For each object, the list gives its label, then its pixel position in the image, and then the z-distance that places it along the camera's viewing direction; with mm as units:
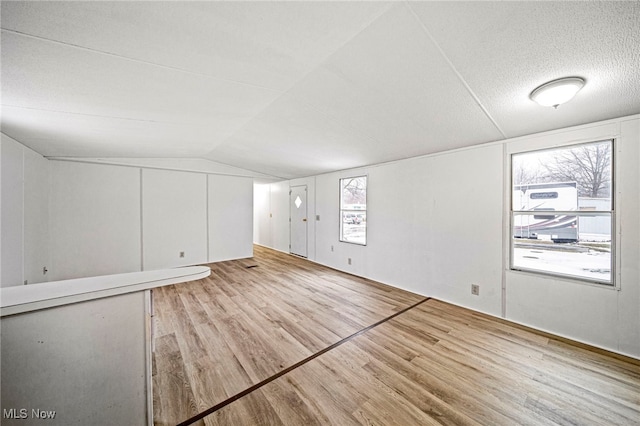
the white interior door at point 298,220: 6040
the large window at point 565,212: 2186
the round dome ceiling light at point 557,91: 1546
